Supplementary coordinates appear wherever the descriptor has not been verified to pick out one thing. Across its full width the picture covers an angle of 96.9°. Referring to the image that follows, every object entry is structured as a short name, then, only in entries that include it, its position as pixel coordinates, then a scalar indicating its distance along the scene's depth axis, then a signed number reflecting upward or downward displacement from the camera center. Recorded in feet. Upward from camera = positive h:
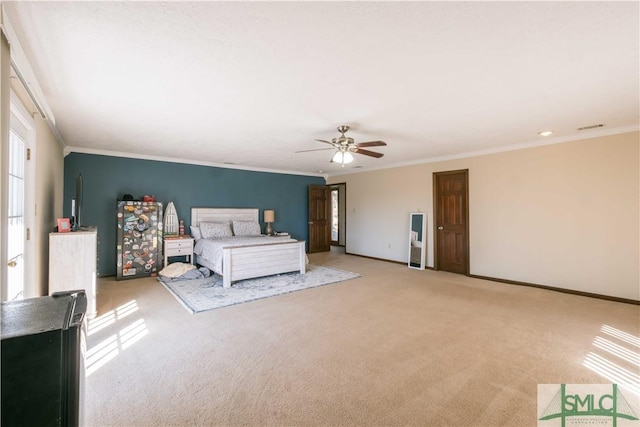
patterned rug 12.96 -3.81
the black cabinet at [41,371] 2.64 -1.52
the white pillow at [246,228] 22.06 -0.95
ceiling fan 12.21 +3.09
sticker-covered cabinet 16.98 -1.43
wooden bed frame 15.64 -2.62
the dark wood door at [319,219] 27.45 -0.26
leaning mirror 20.31 -1.69
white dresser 10.42 -1.74
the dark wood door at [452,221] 18.47 -0.31
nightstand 18.29 -1.98
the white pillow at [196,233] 20.40 -1.21
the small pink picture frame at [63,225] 11.00 -0.36
